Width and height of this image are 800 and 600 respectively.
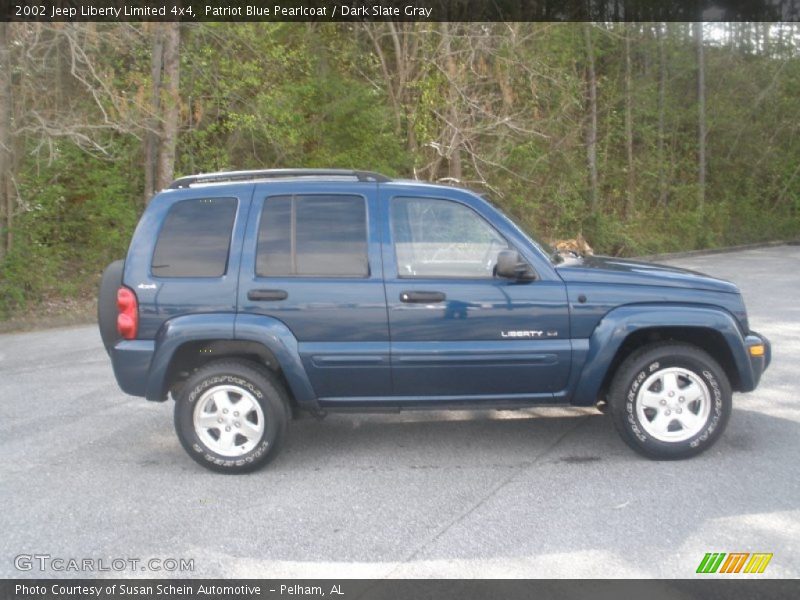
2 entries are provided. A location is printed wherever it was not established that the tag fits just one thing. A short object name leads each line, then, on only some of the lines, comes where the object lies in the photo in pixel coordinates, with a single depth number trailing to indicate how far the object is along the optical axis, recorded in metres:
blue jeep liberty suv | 5.50
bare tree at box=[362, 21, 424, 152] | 19.52
